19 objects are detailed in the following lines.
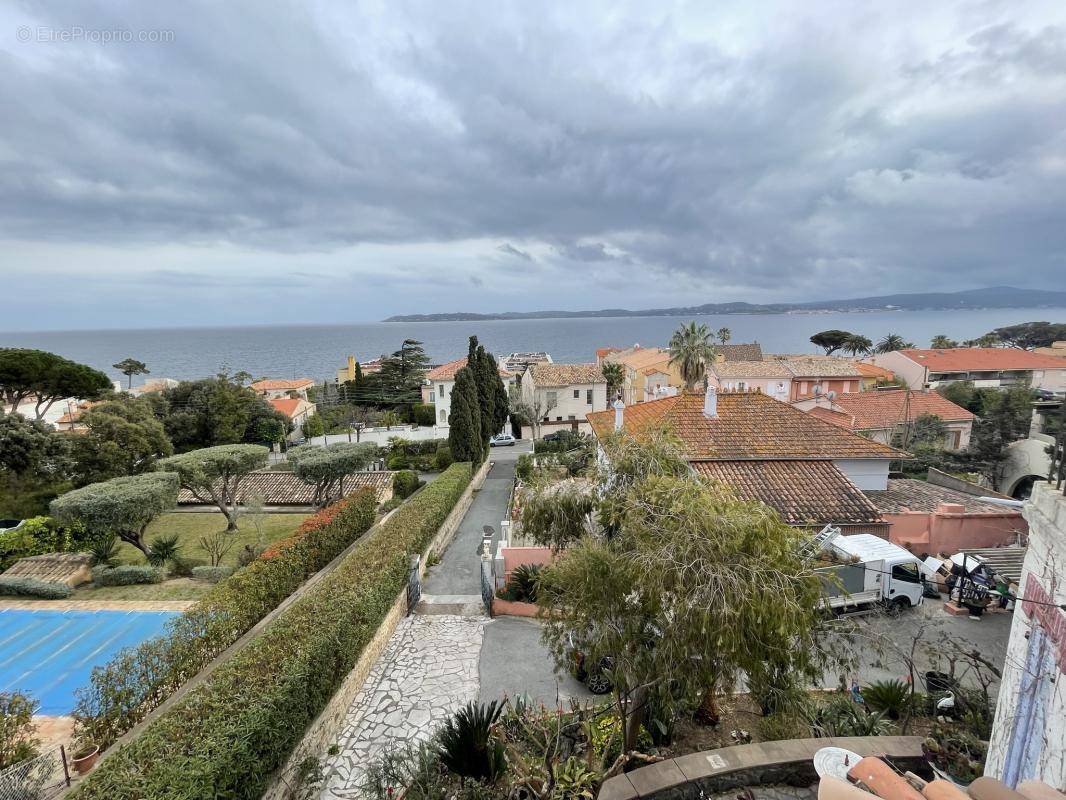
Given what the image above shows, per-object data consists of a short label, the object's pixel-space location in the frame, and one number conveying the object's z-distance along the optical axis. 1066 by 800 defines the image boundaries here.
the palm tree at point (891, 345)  90.79
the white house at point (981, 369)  56.09
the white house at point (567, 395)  48.94
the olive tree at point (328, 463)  22.84
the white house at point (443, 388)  48.81
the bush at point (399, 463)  37.94
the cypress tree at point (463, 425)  29.86
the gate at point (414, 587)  14.47
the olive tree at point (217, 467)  21.38
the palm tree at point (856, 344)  96.81
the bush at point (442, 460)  36.47
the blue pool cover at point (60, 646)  9.86
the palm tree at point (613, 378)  54.59
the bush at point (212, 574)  16.11
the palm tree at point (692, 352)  41.34
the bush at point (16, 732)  6.89
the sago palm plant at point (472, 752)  6.91
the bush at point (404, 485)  28.75
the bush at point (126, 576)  15.10
